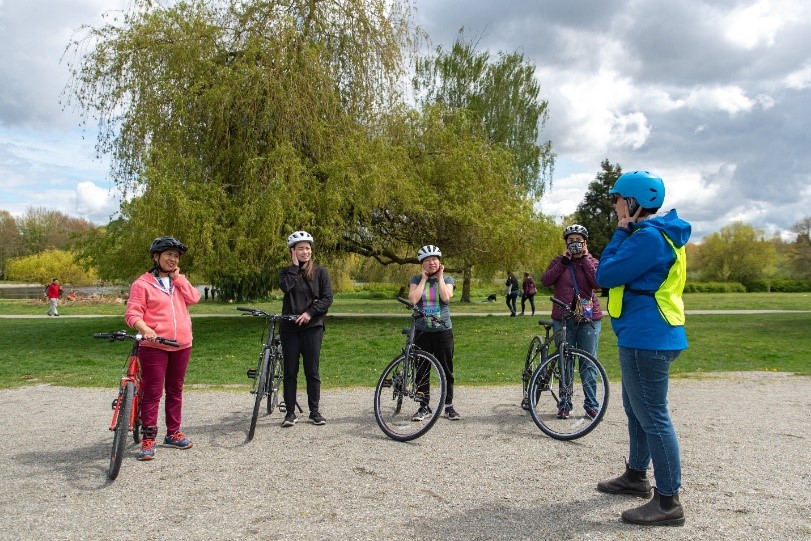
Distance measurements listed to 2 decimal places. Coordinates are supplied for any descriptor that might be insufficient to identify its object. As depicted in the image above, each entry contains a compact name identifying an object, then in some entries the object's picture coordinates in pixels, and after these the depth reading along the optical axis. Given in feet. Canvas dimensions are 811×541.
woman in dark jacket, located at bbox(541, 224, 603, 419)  21.56
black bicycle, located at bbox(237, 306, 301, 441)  20.65
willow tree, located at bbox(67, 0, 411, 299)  52.80
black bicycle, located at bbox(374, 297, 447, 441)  20.12
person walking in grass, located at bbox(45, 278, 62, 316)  96.32
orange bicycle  15.42
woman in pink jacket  17.35
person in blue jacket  12.30
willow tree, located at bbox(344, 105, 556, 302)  62.75
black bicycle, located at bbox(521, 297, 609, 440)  19.33
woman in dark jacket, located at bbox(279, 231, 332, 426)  21.17
